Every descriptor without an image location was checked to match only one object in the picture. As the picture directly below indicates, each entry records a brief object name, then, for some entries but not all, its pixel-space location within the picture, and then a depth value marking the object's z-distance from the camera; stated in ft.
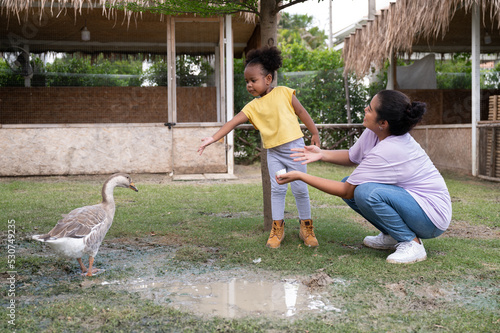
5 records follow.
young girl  13.02
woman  11.10
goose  9.96
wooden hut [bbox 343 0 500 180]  29.22
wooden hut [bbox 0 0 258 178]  30.53
